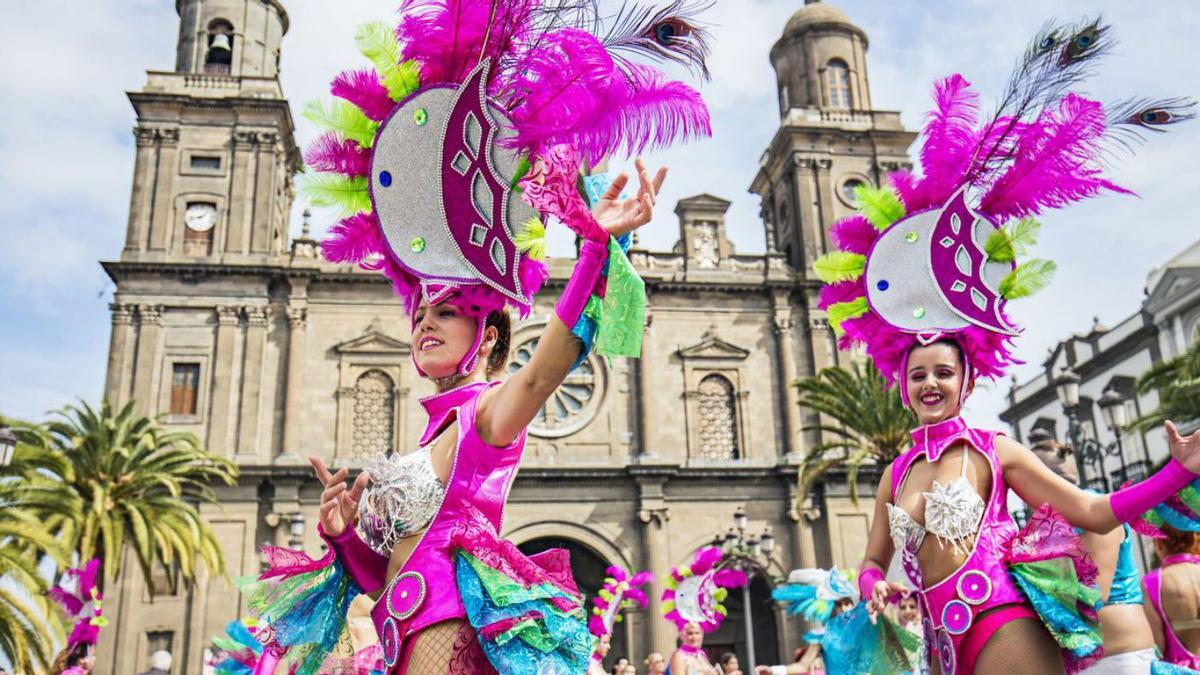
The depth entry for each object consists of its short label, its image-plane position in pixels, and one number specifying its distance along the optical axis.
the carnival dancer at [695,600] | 10.36
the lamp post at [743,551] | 19.81
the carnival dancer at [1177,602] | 4.71
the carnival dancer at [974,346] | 3.76
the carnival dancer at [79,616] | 10.36
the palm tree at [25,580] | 13.11
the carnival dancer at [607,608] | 9.63
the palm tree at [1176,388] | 17.28
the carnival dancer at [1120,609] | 4.42
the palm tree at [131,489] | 19.36
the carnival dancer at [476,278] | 2.90
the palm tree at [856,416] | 23.19
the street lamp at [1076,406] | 13.87
